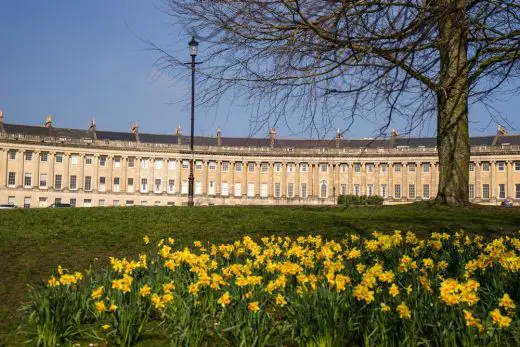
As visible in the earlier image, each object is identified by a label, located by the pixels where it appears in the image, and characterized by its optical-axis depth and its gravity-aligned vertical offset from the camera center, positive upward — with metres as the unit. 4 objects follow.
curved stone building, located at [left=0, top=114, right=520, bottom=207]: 94.44 +4.69
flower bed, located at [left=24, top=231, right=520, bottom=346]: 5.41 -1.12
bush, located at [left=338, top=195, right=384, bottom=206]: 71.75 -0.24
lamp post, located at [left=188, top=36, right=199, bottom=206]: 23.19 +3.42
